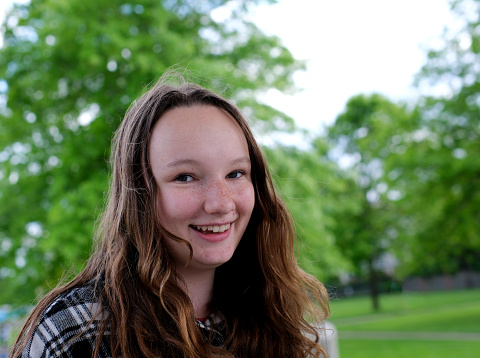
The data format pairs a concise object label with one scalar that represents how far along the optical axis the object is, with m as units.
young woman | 1.41
